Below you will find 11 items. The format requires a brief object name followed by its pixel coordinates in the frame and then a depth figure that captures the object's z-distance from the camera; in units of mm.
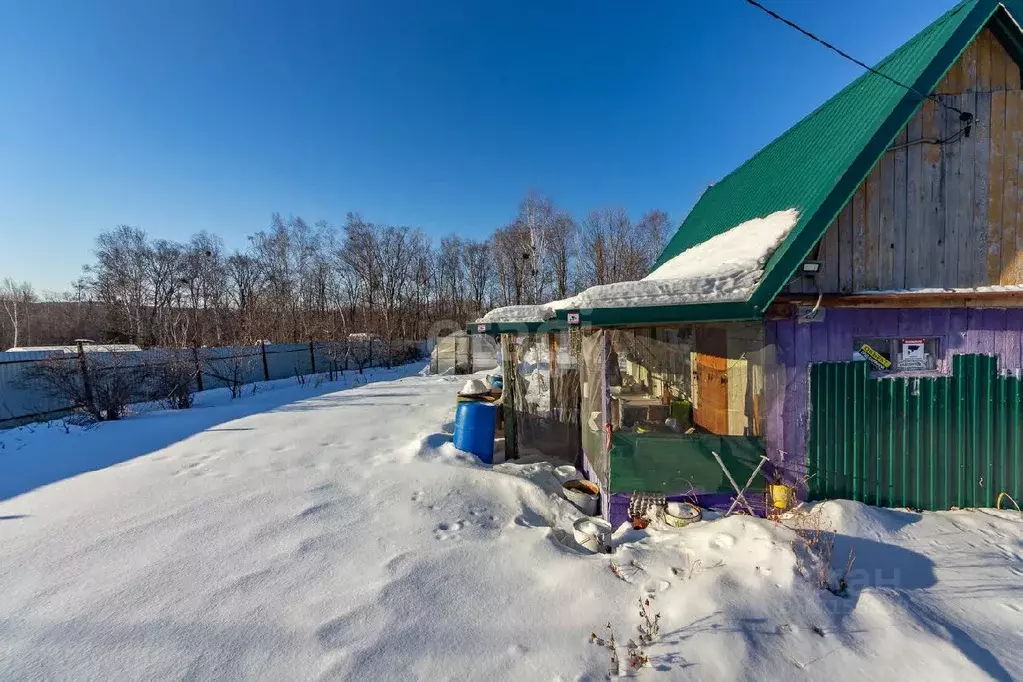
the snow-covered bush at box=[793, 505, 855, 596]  3145
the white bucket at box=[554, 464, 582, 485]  6016
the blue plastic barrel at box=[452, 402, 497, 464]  6390
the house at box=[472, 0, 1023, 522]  4371
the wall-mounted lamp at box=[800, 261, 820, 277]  4234
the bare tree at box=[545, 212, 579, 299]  31547
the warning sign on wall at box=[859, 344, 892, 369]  4418
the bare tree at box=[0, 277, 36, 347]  31309
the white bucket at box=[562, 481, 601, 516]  5078
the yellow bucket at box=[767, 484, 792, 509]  4285
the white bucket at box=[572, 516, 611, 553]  3980
